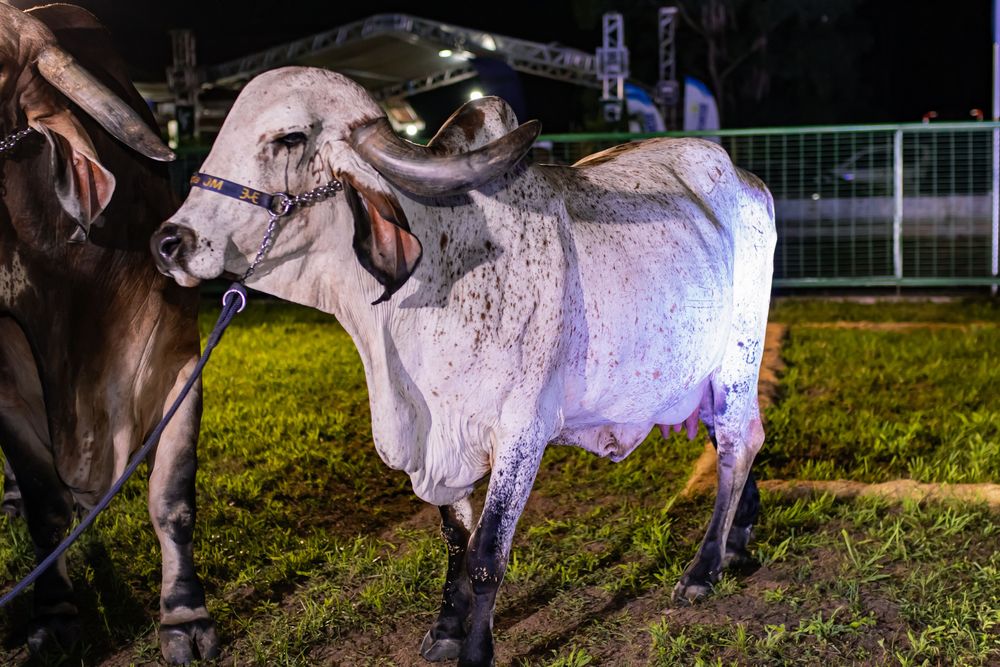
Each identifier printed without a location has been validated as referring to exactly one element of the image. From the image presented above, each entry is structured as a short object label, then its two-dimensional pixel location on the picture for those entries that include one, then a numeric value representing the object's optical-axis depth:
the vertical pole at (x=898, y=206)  10.76
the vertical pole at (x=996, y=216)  10.92
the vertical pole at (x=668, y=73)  21.94
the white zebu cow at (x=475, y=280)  2.79
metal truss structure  19.72
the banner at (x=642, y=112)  18.16
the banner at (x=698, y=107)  21.67
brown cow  3.13
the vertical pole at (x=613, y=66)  19.28
